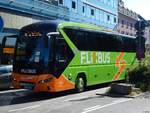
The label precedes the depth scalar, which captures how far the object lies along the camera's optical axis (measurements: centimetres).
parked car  1870
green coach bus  1617
